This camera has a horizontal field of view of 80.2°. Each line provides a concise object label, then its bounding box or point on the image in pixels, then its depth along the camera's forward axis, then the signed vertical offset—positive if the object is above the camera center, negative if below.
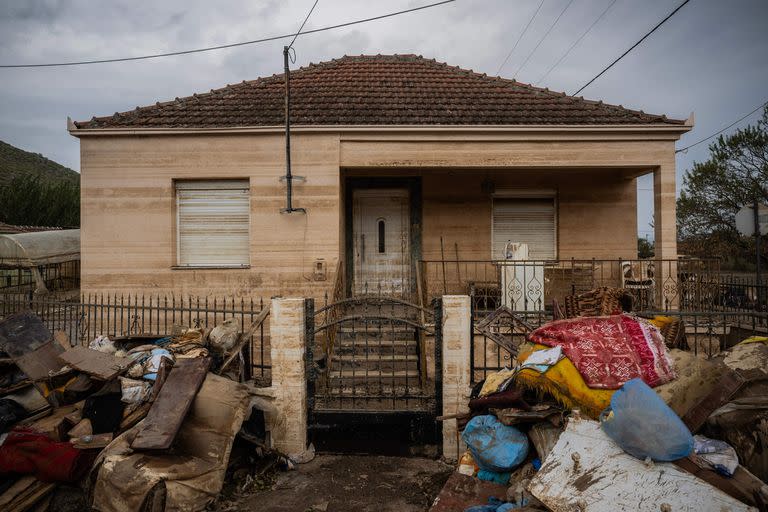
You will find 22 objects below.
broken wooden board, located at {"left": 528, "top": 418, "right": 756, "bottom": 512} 2.90 -1.51
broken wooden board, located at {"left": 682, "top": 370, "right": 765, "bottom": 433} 3.58 -1.11
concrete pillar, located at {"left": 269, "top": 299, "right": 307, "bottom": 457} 5.40 -1.38
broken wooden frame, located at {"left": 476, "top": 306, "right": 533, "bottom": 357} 5.44 -0.84
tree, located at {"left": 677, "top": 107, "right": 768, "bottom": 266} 21.39 +3.04
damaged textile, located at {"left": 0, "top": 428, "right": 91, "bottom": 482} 4.32 -1.87
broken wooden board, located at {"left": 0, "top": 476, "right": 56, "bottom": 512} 4.09 -2.13
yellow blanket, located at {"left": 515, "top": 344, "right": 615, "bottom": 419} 3.94 -1.14
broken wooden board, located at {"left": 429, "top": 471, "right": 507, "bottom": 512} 3.84 -2.02
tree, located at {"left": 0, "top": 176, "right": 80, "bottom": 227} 28.94 +3.86
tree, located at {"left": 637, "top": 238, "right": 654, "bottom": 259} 26.42 +0.67
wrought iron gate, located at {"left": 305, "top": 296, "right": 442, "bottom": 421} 5.62 -1.55
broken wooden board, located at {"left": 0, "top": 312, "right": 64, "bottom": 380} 5.44 -1.02
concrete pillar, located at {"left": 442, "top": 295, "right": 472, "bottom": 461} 5.41 -1.27
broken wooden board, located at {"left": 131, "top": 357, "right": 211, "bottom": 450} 4.13 -1.40
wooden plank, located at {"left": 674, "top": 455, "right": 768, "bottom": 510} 2.90 -1.50
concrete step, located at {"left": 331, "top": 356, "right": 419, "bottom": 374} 6.79 -1.57
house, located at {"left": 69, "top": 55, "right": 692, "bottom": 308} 8.74 +1.85
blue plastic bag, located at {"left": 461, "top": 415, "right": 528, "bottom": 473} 3.97 -1.64
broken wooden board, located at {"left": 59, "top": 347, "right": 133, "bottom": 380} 5.02 -1.14
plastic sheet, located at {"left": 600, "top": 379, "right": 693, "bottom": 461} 3.10 -1.17
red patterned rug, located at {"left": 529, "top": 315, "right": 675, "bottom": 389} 4.02 -0.83
